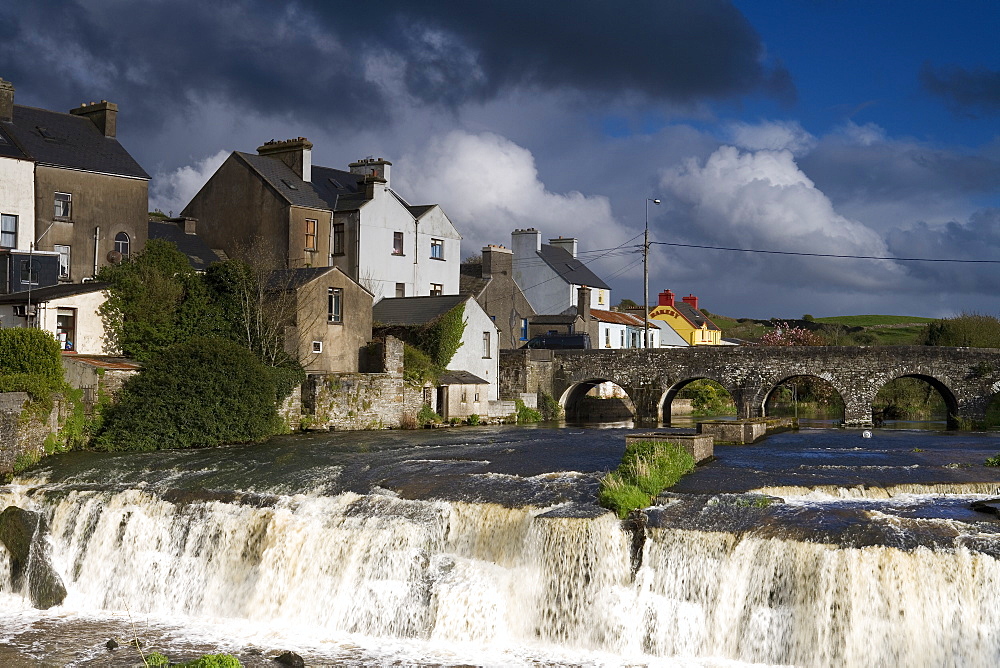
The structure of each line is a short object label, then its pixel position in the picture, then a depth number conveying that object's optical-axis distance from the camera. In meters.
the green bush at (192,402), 30.77
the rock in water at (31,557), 20.12
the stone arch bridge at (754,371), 45.69
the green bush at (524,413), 48.47
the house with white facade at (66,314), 35.91
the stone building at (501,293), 59.88
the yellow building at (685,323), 87.88
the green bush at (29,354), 29.84
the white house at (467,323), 47.56
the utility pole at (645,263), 57.62
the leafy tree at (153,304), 37.81
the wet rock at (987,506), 17.81
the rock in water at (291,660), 15.49
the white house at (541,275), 70.81
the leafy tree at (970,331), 60.66
